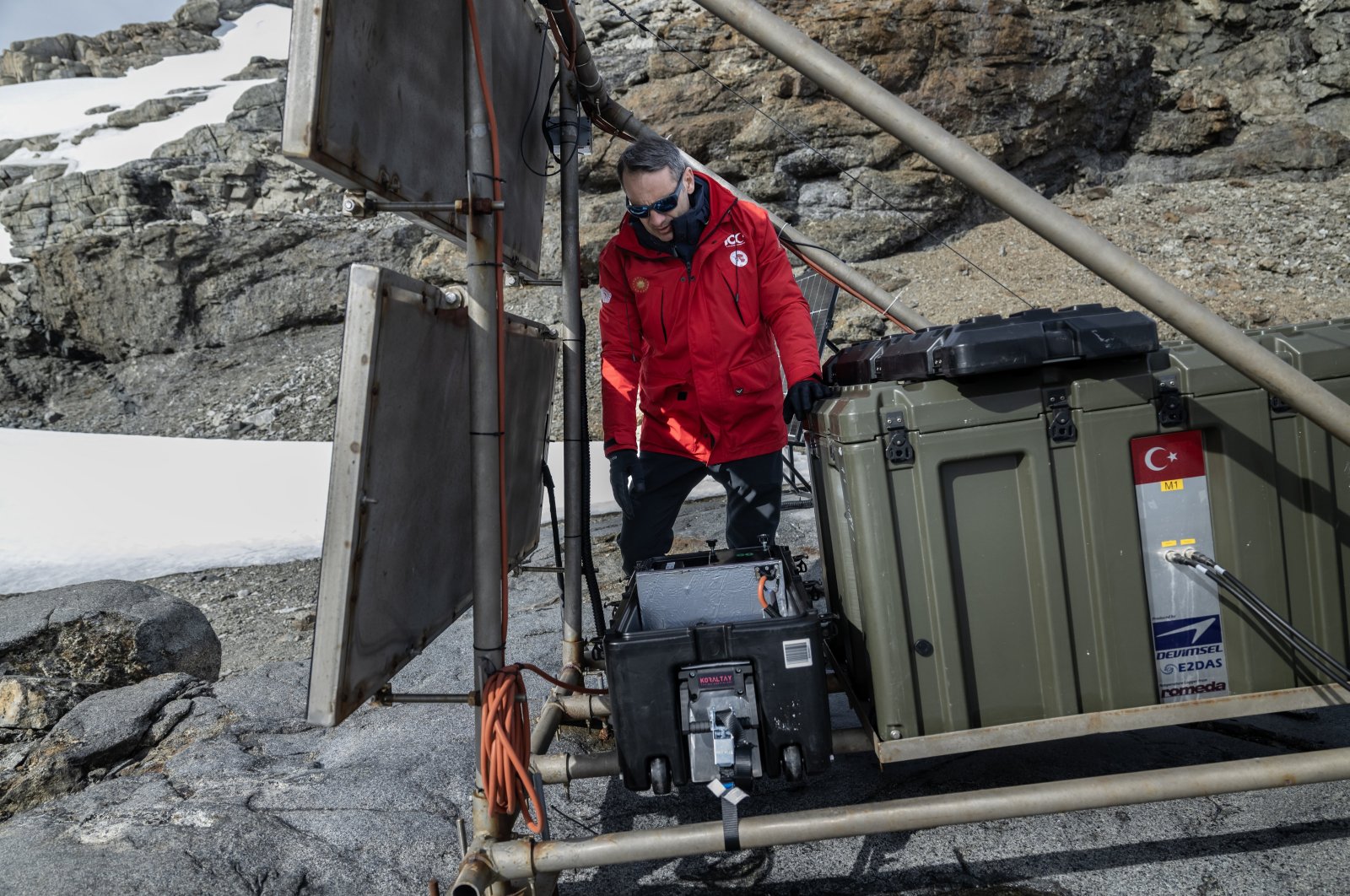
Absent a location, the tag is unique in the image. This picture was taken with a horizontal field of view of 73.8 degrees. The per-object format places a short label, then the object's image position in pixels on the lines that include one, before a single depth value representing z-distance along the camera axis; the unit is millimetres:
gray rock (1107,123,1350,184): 14711
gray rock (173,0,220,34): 39875
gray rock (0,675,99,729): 2980
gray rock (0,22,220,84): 37656
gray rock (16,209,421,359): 17391
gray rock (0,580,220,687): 3447
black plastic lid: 1807
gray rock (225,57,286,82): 32188
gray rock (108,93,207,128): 27661
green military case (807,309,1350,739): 1871
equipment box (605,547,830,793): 1829
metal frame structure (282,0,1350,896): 1646
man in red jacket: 2725
